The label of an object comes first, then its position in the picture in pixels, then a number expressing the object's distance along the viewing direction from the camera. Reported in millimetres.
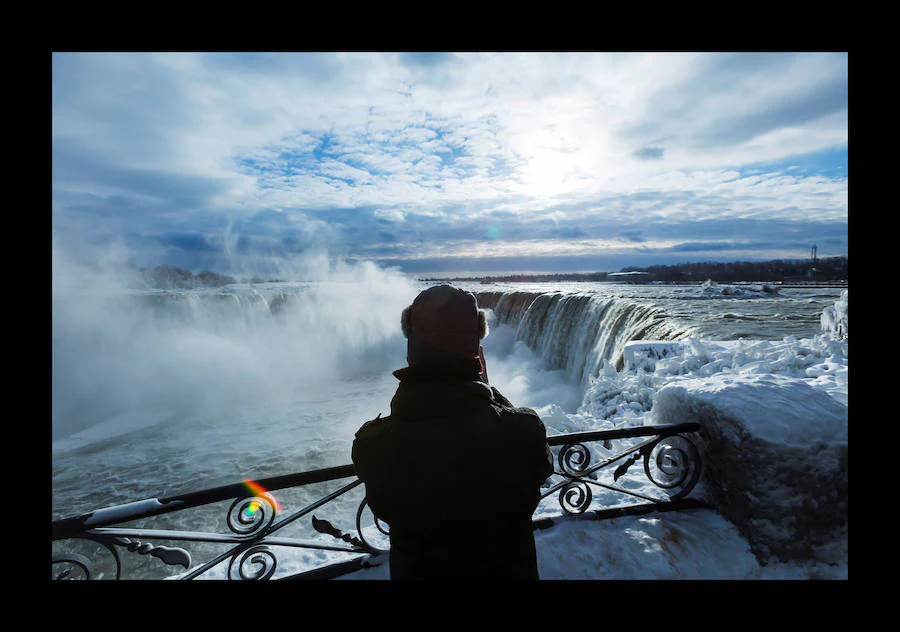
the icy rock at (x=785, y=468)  2416
